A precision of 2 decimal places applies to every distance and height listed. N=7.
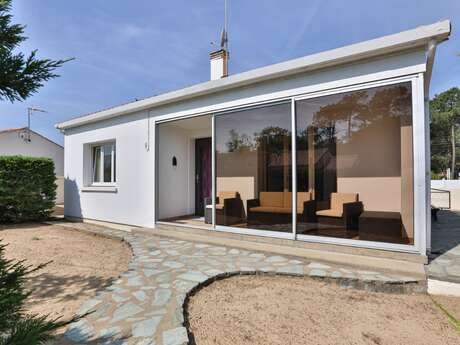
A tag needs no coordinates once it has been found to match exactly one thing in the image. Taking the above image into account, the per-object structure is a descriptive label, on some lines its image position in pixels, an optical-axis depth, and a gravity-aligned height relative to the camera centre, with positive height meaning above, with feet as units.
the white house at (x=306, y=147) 13.32 +1.88
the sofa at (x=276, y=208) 16.38 -2.04
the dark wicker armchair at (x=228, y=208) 19.71 -2.29
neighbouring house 53.52 +6.38
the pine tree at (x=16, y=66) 5.65 +2.30
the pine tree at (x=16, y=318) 4.18 -2.36
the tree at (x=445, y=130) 112.88 +18.70
